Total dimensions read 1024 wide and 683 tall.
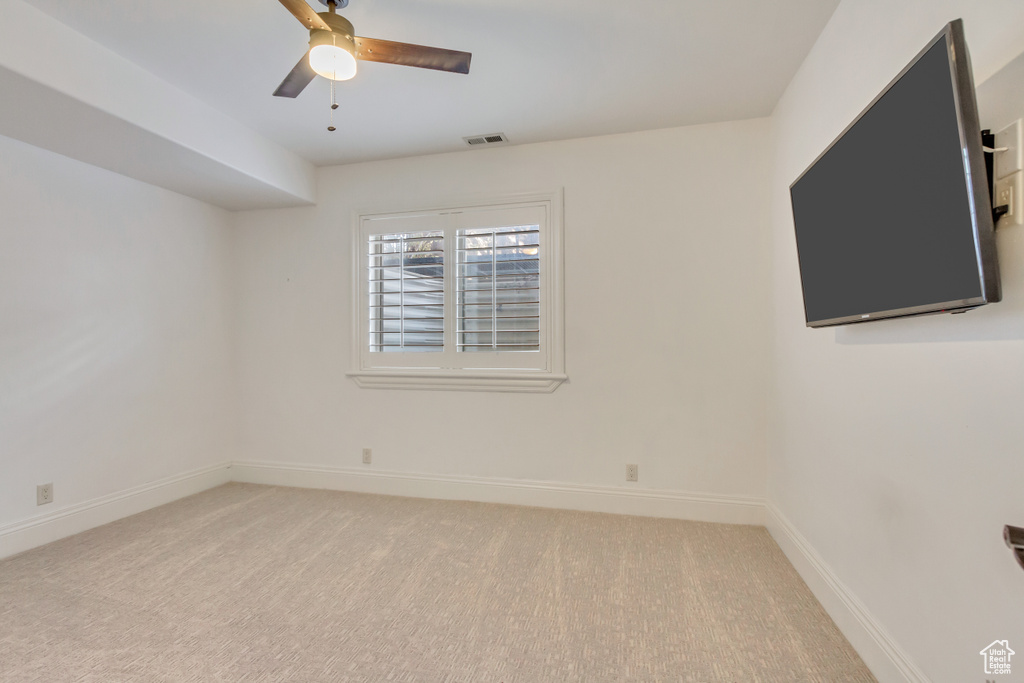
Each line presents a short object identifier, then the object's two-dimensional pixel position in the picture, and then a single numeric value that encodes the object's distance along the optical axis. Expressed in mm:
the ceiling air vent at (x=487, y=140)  3176
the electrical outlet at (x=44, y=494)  2643
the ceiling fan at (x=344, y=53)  1680
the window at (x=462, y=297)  3260
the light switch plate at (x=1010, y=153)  1037
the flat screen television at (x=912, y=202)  1038
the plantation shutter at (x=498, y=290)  3281
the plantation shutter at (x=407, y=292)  3490
